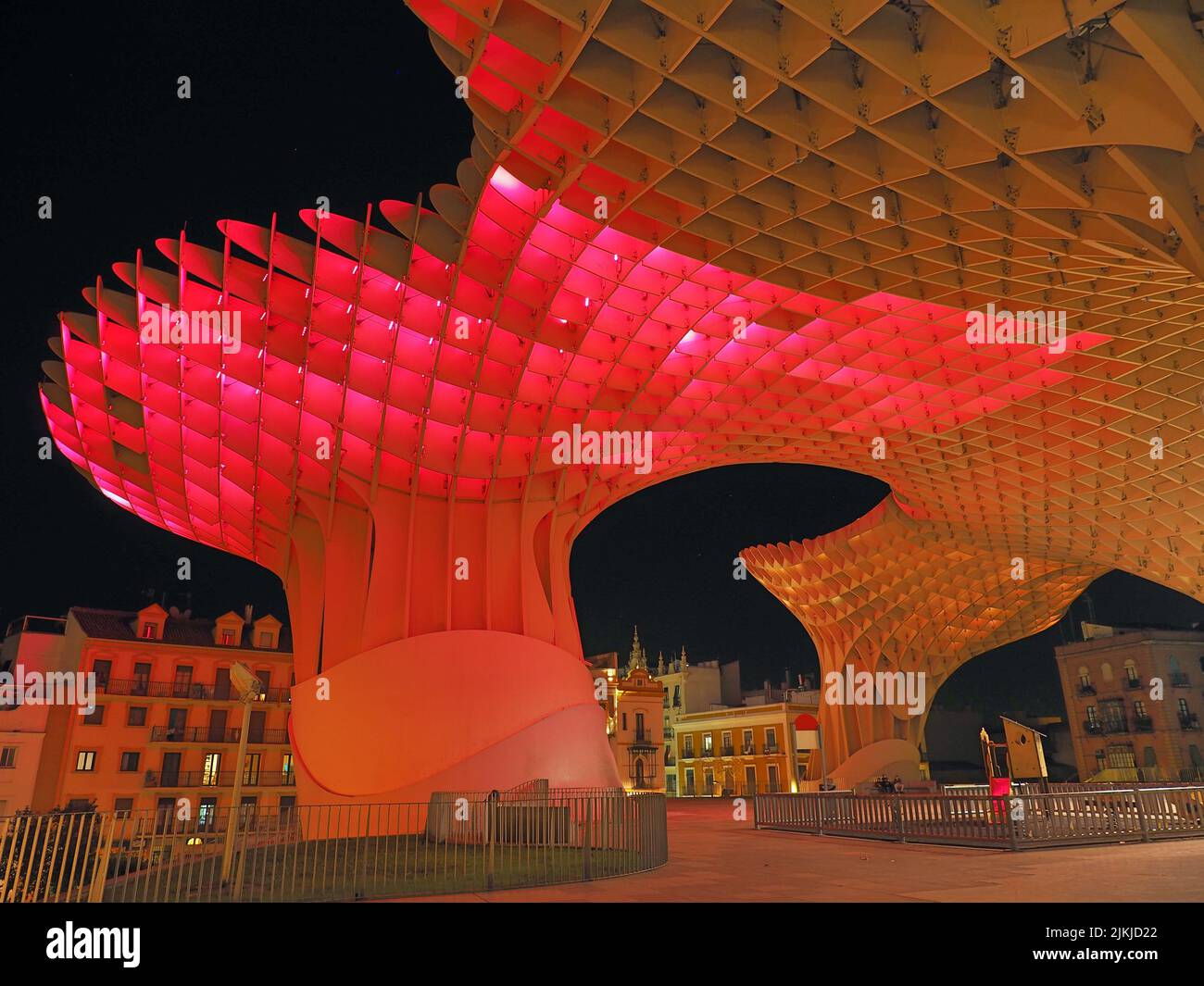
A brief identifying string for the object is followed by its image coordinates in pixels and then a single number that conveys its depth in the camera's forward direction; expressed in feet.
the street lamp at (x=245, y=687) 49.07
